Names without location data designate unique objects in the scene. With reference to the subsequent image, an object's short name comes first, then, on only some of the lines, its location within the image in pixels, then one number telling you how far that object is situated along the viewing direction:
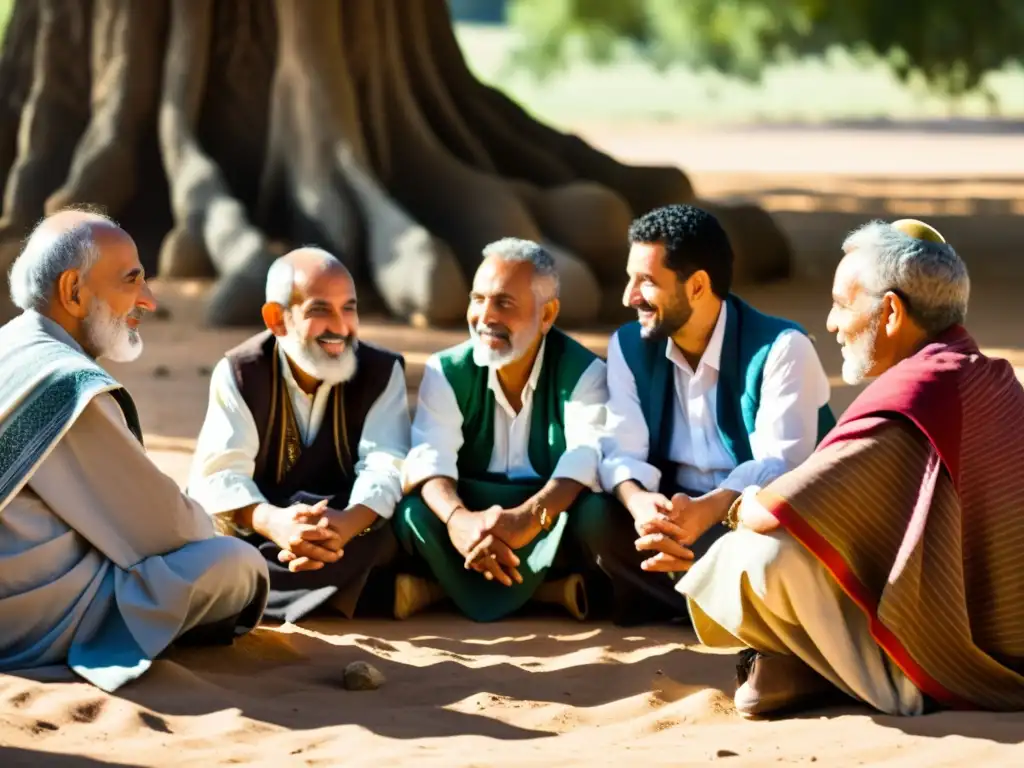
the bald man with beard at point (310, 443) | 10.41
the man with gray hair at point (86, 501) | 8.72
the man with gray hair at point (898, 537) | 8.08
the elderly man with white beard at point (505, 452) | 10.43
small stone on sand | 8.99
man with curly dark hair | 10.24
